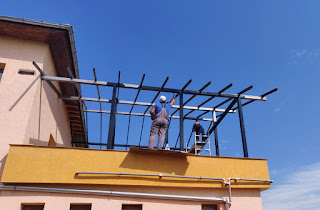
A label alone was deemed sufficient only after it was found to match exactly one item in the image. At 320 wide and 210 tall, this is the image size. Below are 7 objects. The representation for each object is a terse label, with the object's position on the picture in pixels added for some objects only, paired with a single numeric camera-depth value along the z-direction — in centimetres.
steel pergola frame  875
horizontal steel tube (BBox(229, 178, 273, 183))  773
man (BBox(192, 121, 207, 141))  1177
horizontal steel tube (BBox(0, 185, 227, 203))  660
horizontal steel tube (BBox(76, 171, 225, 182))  695
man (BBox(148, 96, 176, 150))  796
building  677
